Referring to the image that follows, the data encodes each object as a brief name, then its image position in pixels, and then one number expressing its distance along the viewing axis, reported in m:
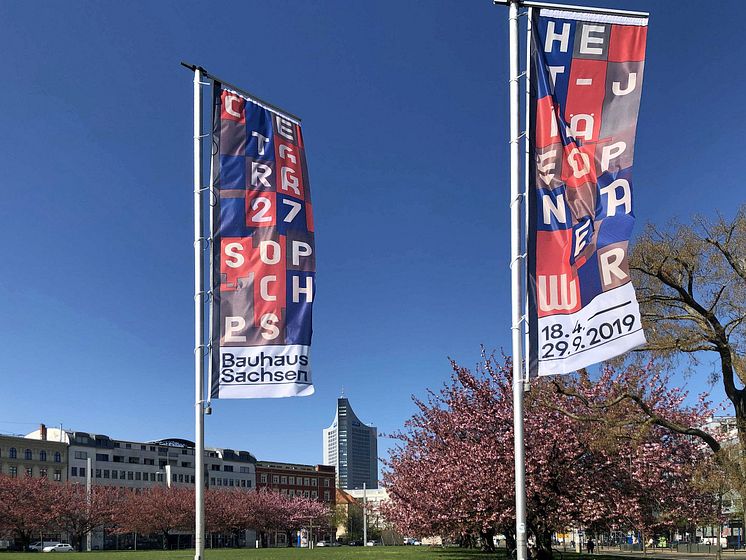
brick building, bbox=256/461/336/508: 157.88
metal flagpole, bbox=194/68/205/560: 16.05
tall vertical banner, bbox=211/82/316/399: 16.27
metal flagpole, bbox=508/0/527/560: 13.71
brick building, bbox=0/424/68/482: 115.94
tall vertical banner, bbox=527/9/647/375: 13.09
